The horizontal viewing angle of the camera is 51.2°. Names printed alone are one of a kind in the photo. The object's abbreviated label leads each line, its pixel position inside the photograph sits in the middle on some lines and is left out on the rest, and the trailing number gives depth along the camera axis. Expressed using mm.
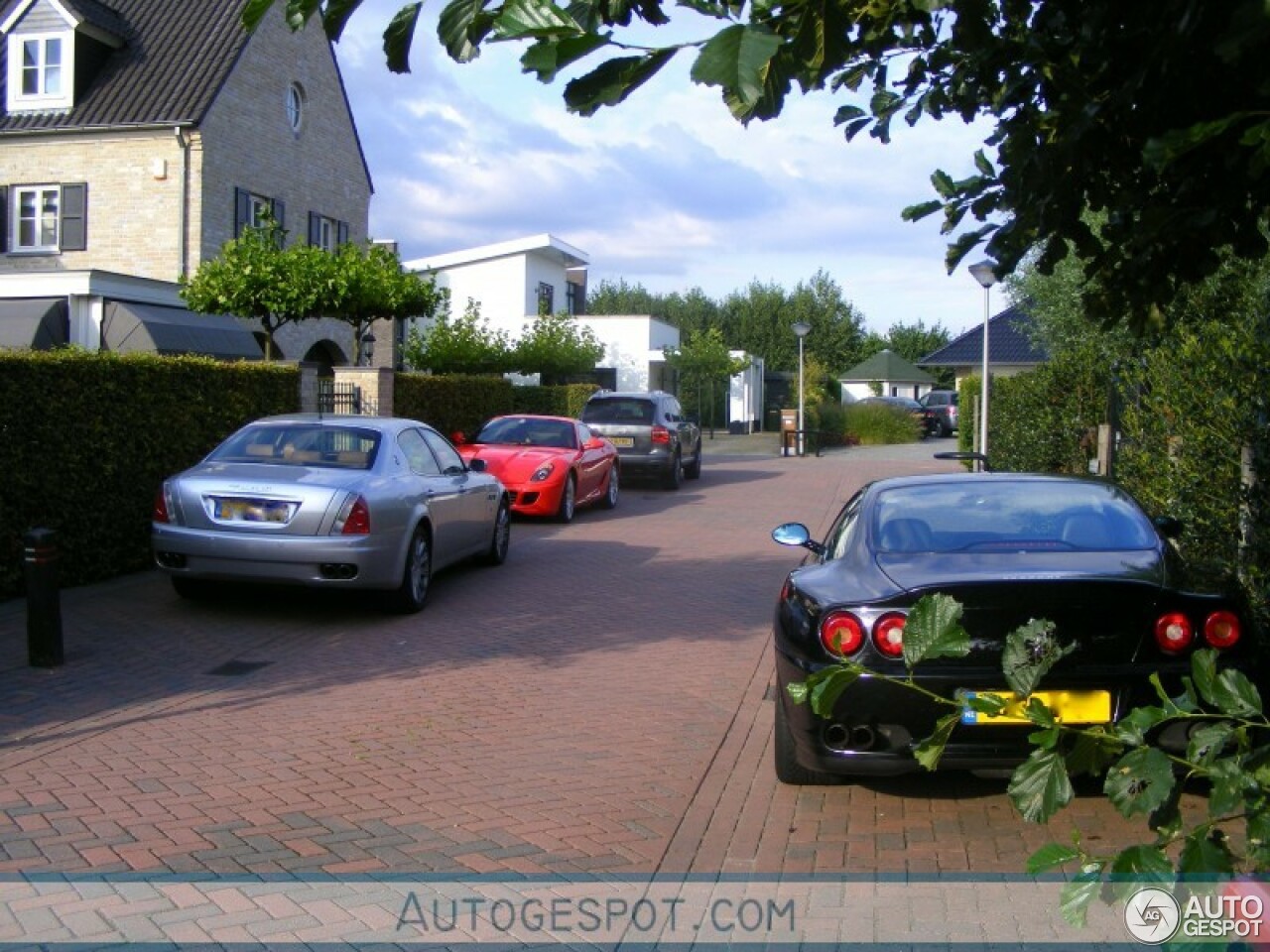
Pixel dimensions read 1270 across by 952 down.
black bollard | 7688
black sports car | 4969
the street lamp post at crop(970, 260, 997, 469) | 21077
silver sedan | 9133
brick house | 25609
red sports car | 16266
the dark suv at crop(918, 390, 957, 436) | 51281
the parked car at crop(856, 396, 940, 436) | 48412
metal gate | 18219
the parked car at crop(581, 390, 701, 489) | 21906
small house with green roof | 72438
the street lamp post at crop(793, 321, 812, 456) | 36306
